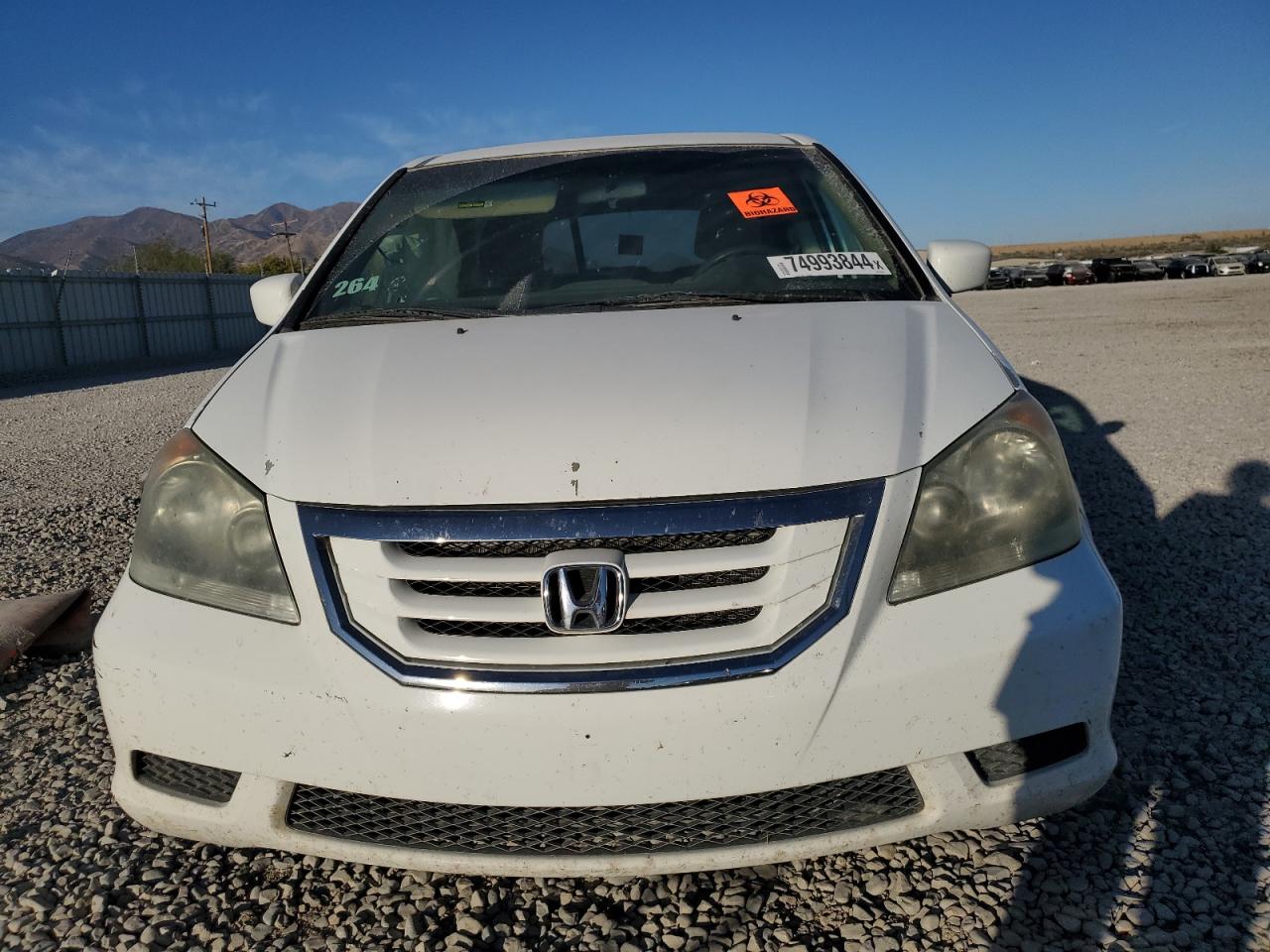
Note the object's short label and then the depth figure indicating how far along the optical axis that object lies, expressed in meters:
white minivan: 1.52
